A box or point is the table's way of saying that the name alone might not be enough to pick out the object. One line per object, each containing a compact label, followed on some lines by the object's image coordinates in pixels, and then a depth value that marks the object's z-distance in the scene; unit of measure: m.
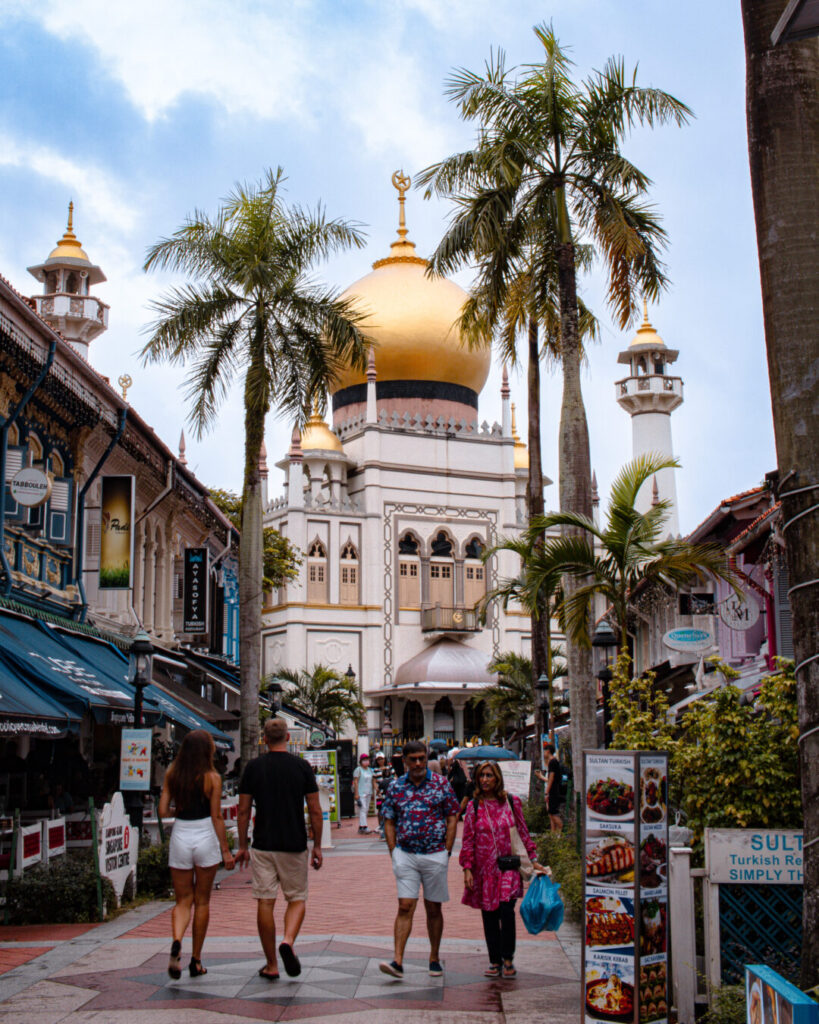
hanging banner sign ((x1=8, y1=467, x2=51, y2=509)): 15.90
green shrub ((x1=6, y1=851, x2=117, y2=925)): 11.48
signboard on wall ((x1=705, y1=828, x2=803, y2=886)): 7.20
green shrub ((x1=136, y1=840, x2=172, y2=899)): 13.36
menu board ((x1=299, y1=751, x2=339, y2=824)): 24.16
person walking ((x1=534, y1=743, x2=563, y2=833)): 17.23
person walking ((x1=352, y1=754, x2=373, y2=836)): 26.20
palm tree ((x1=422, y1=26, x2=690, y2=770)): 15.82
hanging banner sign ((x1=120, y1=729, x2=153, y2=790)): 13.89
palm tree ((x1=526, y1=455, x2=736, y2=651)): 14.91
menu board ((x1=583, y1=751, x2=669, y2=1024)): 6.91
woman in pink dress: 8.70
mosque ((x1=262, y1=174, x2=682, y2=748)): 50.62
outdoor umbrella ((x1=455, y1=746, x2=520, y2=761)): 26.39
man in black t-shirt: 8.40
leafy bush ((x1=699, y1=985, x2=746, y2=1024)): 6.38
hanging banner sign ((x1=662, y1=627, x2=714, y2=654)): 16.75
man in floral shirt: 8.62
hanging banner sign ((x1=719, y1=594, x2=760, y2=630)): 17.44
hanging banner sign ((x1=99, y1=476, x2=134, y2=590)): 20.27
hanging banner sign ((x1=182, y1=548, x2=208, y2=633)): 25.66
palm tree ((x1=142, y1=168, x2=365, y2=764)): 19.45
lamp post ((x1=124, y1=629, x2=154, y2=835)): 14.75
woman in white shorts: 8.59
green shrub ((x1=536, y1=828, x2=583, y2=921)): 10.88
